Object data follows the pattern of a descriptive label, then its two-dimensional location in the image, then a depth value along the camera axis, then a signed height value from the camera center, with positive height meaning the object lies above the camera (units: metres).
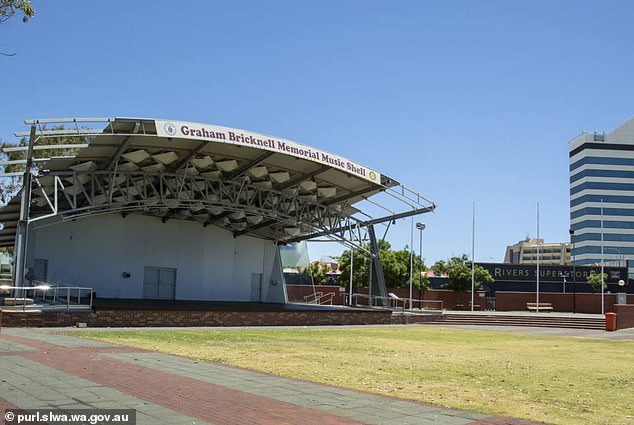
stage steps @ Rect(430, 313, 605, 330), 40.97 -2.43
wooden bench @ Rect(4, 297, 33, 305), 23.92 -1.23
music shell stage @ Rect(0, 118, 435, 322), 28.98 +3.71
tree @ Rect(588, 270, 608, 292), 69.56 +0.55
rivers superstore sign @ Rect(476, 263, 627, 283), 71.56 +1.20
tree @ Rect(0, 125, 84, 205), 45.97 +7.21
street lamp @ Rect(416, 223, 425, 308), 52.75 -0.05
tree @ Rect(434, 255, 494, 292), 60.28 +0.66
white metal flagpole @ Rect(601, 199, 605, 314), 55.66 -1.49
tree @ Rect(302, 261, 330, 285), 73.54 +0.35
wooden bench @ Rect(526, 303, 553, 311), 59.08 -2.04
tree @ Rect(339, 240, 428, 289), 64.31 +0.86
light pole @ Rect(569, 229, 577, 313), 59.62 -1.61
